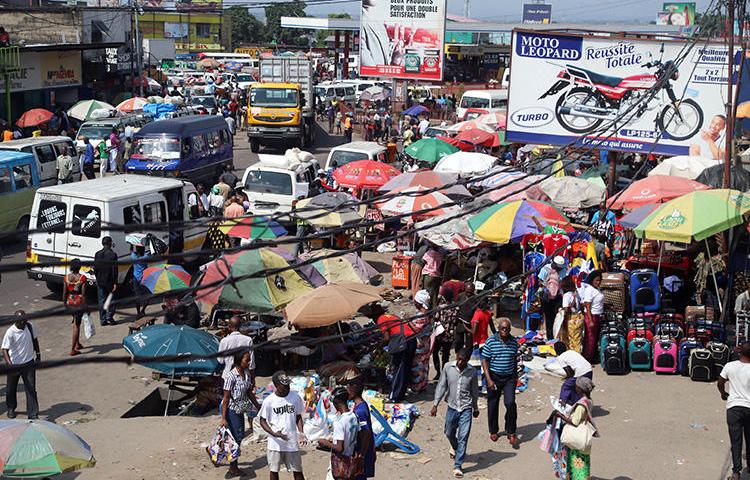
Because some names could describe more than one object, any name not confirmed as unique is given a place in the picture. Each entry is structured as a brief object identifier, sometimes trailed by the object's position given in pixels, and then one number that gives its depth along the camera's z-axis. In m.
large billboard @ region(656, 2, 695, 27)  113.26
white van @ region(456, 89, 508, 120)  41.09
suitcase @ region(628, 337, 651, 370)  12.93
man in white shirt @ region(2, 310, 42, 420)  10.83
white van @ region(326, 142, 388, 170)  24.42
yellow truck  35.06
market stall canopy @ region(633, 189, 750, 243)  13.09
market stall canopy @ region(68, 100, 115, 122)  35.31
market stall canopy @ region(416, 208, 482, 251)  15.30
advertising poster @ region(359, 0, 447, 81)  40.59
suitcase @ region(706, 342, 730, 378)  12.45
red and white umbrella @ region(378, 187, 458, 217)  17.41
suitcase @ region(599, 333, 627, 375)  12.84
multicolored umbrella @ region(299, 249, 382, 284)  14.47
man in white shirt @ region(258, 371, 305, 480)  8.70
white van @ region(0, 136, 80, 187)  21.92
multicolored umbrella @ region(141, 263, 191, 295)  13.86
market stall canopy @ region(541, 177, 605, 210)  18.89
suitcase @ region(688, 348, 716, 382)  12.50
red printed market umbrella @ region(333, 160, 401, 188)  20.84
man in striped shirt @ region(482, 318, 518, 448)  10.24
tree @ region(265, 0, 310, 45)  121.00
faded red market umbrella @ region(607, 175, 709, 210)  15.95
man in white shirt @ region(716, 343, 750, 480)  9.30
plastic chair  10.45
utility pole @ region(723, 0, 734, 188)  12.05
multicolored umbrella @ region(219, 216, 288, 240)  16.81
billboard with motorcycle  21.05
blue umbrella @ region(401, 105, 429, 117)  40.88
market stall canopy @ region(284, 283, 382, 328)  11.91
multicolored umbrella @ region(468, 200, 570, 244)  14.97
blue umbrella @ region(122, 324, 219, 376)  11.13
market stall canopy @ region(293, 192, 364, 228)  17.62
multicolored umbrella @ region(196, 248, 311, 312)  12.84
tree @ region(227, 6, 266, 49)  125.75
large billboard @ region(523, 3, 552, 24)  138.12
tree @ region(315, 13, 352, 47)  119.95
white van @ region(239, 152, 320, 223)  21.20
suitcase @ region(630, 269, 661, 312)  14.66
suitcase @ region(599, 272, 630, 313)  14.41
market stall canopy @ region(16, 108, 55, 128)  31.64
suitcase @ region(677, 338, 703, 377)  12.73
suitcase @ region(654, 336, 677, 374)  12.78
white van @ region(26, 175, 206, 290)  15.46
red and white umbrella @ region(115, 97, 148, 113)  36.75
